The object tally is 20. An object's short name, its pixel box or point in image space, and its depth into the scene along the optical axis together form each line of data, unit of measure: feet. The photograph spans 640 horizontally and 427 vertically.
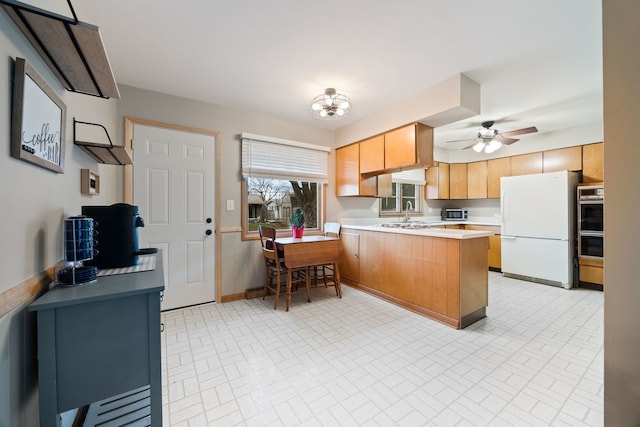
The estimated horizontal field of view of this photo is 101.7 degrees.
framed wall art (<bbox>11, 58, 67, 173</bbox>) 2.89
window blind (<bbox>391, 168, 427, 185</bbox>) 16.44
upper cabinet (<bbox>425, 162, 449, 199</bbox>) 18.02
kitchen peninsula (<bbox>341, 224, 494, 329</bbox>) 8.26
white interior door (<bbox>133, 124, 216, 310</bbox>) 9.21
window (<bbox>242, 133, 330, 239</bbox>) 11.22
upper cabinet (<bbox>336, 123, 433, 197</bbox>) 9.99
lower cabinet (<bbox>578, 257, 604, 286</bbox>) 11.80
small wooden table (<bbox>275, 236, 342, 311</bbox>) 9.82
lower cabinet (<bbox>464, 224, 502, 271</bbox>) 15.25
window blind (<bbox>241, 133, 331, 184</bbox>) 11.14
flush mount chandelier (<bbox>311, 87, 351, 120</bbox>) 8.75
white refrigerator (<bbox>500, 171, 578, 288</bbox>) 12.34
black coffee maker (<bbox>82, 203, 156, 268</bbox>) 4.70
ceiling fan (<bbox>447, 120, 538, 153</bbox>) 11.99
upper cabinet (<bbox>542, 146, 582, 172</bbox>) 13.15
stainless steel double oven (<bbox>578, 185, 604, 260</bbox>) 11.87
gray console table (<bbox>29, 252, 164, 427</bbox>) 2.95
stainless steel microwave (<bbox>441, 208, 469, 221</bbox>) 18.61
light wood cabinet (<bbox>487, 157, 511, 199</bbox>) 15.79
